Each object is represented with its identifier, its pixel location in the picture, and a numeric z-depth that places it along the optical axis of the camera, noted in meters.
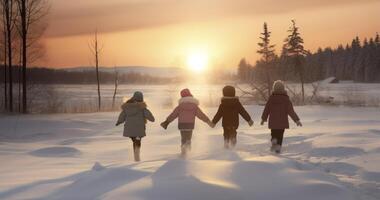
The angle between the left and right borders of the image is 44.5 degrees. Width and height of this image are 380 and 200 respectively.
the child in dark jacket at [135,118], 10.98
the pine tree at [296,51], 59.88
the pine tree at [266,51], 53.78
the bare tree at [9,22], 33.50
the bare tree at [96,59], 41.44
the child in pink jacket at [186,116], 11.19
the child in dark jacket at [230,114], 11.57
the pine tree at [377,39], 112.00
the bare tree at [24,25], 31.14
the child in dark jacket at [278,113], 11.38
